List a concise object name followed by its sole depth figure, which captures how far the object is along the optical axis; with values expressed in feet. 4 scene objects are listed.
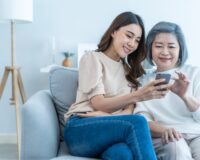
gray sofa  4.29
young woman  4.03
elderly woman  4.42
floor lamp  7.23
